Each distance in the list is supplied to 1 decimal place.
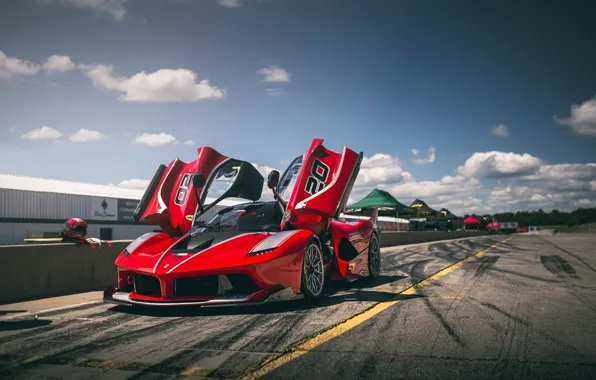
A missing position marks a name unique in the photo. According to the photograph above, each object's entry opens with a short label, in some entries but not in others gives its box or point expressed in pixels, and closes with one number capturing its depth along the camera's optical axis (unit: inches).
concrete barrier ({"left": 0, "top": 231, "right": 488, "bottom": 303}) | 263.4
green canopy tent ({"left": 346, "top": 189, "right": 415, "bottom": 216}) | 1418.6
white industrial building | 1177.4
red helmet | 308.2
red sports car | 204.5
